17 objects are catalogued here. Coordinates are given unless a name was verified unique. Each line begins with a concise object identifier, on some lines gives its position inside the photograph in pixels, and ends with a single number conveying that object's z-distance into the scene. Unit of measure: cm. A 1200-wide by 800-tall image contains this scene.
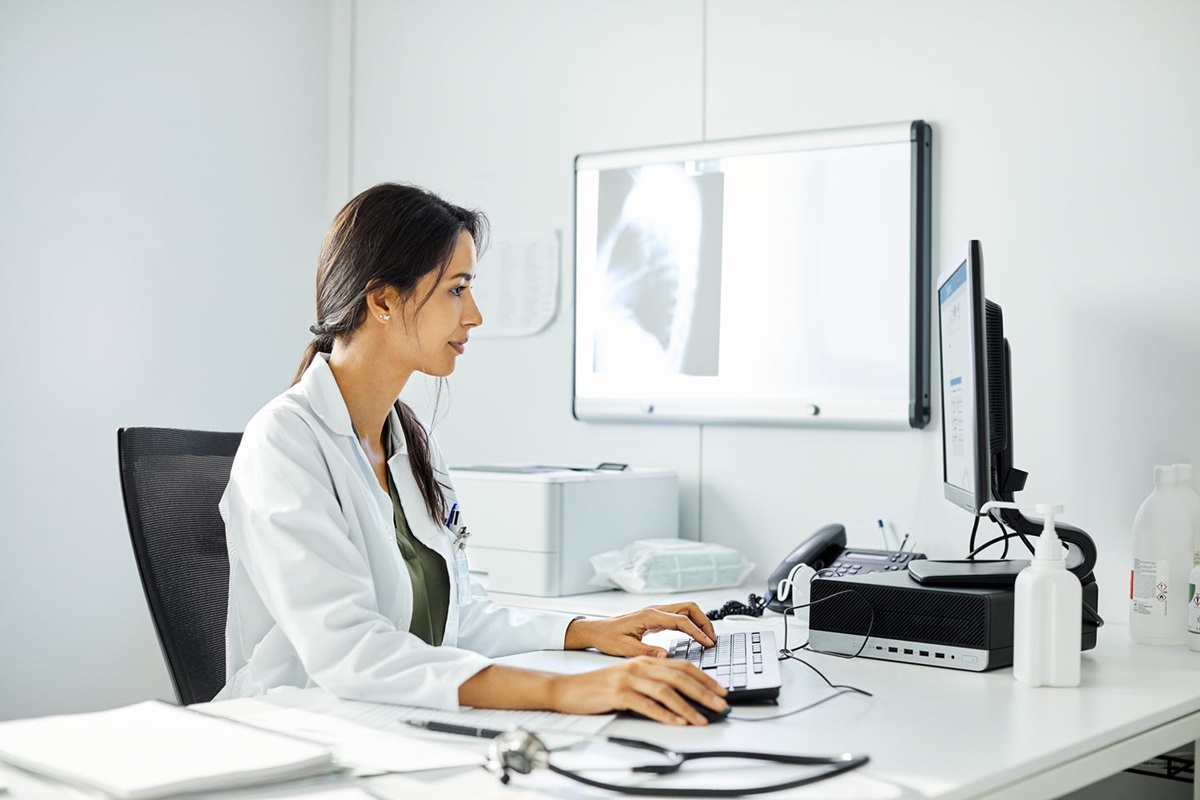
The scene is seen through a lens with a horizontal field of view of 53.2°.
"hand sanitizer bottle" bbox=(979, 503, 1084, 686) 139
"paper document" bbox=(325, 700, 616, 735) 116
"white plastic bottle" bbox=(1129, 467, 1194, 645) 180
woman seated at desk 125
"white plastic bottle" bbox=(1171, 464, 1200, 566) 183
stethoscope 95
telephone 205
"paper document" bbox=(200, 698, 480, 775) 105
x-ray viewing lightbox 233
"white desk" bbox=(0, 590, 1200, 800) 100
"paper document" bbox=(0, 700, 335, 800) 93
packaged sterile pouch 231
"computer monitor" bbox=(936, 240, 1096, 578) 163
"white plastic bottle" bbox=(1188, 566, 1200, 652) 175
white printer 229
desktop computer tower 151
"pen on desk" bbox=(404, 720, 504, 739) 115
